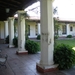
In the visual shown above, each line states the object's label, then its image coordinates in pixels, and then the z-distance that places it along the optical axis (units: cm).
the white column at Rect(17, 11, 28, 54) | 594
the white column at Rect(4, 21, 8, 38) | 1106
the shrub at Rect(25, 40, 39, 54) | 608
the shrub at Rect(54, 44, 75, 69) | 358
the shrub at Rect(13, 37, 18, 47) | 838
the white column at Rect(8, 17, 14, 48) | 852
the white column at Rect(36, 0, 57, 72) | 347
